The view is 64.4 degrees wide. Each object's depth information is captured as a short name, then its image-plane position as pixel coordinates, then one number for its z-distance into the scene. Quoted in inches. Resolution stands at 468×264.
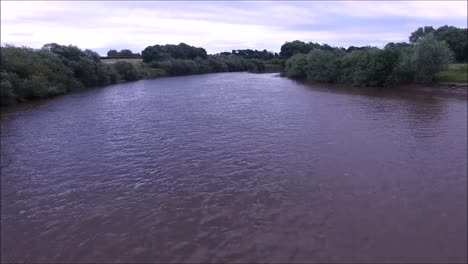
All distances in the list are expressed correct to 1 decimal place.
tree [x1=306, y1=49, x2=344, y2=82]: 2588.6
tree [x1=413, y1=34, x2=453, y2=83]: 1897.1
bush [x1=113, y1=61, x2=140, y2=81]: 3077.0
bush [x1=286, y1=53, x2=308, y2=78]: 3075.8
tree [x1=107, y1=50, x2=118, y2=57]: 5492.1
